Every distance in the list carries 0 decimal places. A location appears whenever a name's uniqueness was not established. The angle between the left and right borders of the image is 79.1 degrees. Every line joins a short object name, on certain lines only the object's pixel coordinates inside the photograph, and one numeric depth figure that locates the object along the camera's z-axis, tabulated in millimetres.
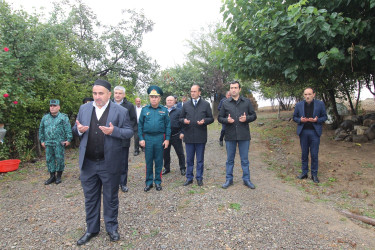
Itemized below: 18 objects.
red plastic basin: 6471
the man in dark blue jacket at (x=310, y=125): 5113
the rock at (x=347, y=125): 10062
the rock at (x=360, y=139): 8078
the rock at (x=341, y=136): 8891
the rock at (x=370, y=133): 8188
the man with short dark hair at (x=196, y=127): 4867
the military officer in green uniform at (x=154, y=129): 4730
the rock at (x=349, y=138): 8495
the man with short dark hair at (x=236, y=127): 4688
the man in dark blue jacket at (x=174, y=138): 6094
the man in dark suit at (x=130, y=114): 4747
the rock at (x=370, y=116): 9891
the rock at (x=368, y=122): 9405
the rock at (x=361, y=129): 8718
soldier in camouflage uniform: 5508
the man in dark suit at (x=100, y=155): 3016
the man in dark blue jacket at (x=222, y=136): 8838
